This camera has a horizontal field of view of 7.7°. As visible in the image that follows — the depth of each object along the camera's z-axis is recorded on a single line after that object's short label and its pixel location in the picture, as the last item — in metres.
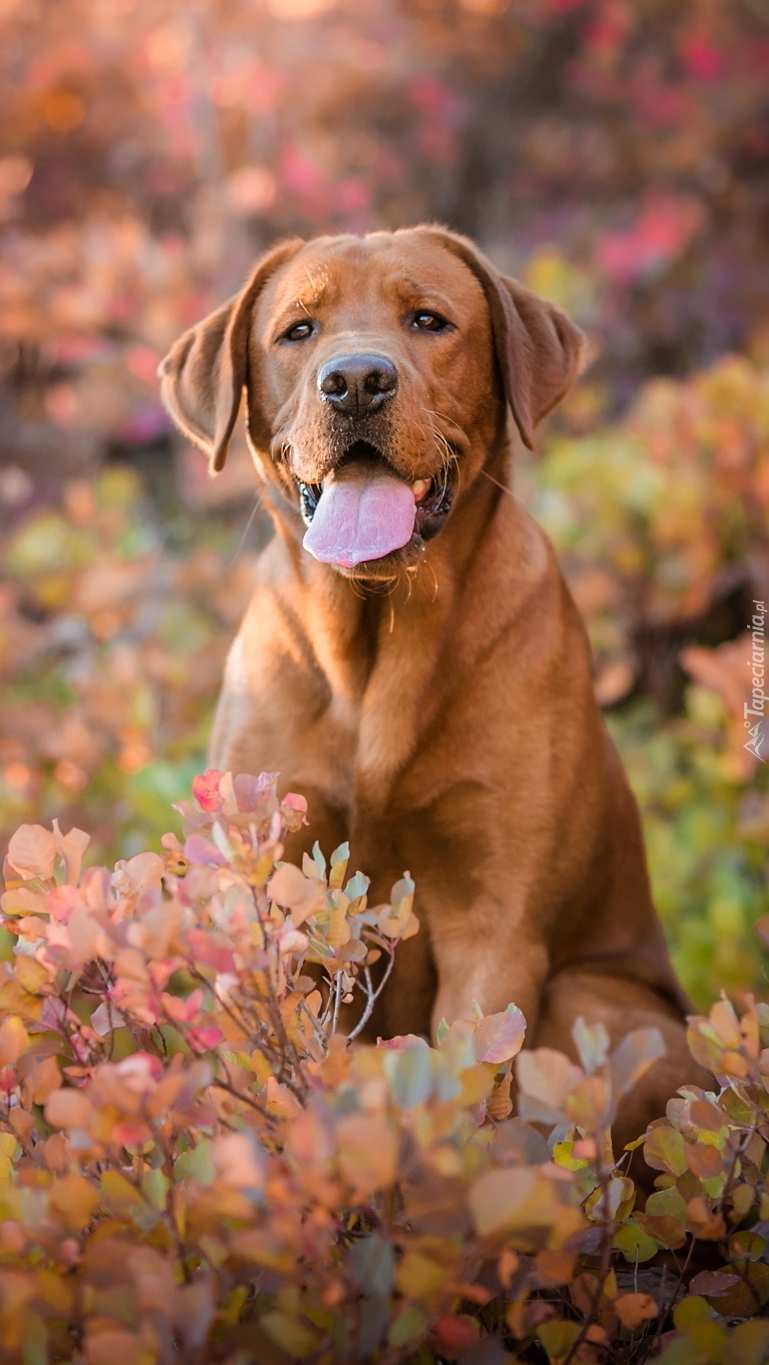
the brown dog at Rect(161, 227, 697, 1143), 3.09
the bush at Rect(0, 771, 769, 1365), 2.68
